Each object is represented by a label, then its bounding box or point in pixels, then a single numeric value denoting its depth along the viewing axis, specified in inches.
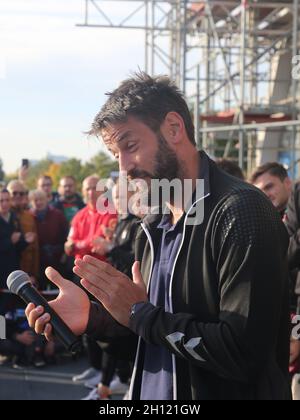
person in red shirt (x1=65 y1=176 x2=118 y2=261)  206.2
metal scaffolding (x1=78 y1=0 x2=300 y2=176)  417.7
